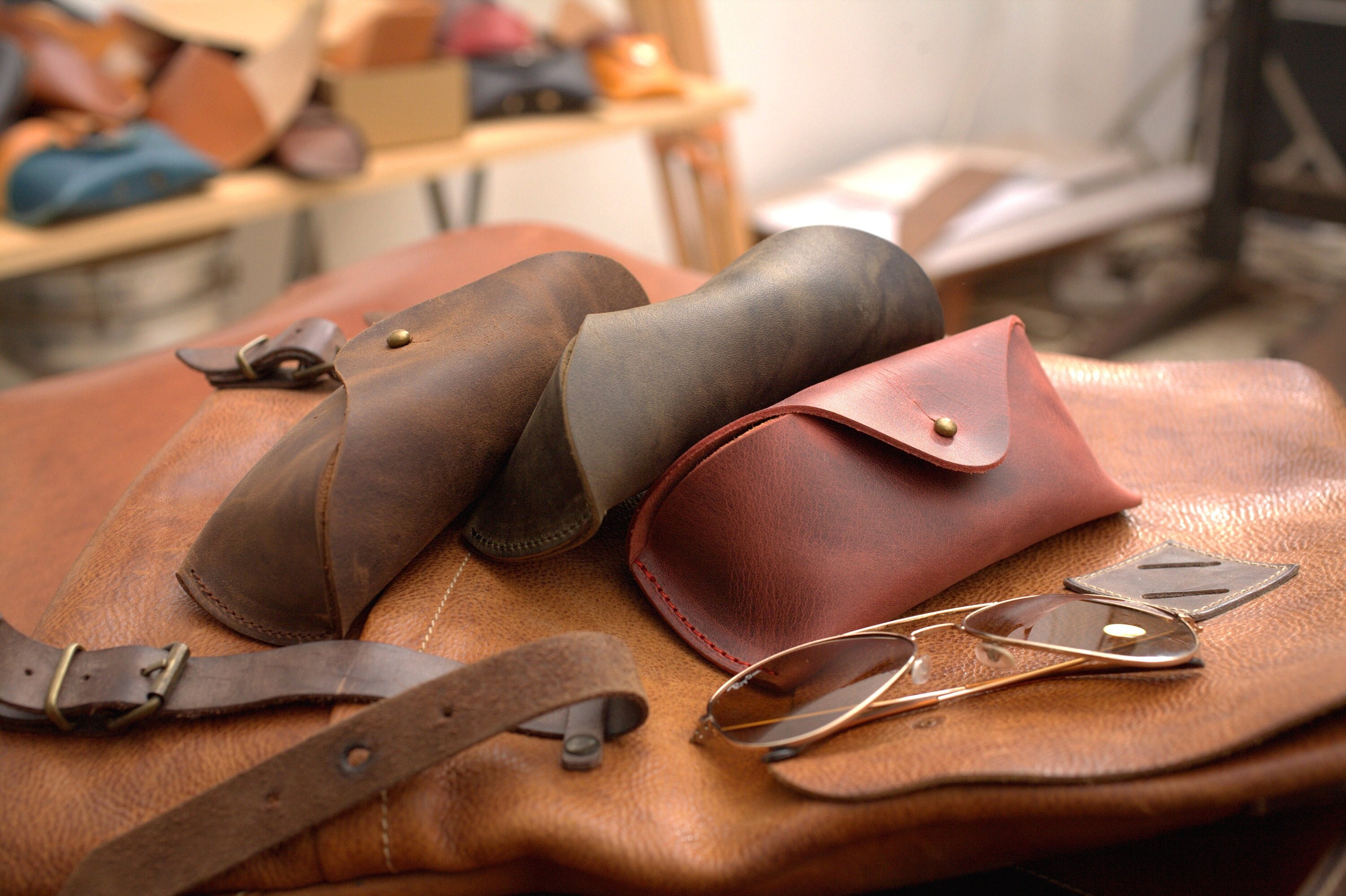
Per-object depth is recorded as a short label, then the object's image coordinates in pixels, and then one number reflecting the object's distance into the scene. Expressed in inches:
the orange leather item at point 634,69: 70.1
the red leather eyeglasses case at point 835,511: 20.9
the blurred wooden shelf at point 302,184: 49.1
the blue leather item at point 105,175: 48.3
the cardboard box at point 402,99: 59.8
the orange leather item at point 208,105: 54.5
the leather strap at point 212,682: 19.2
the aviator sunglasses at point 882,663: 18.7
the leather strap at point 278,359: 28.7
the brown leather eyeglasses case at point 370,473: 19.9
